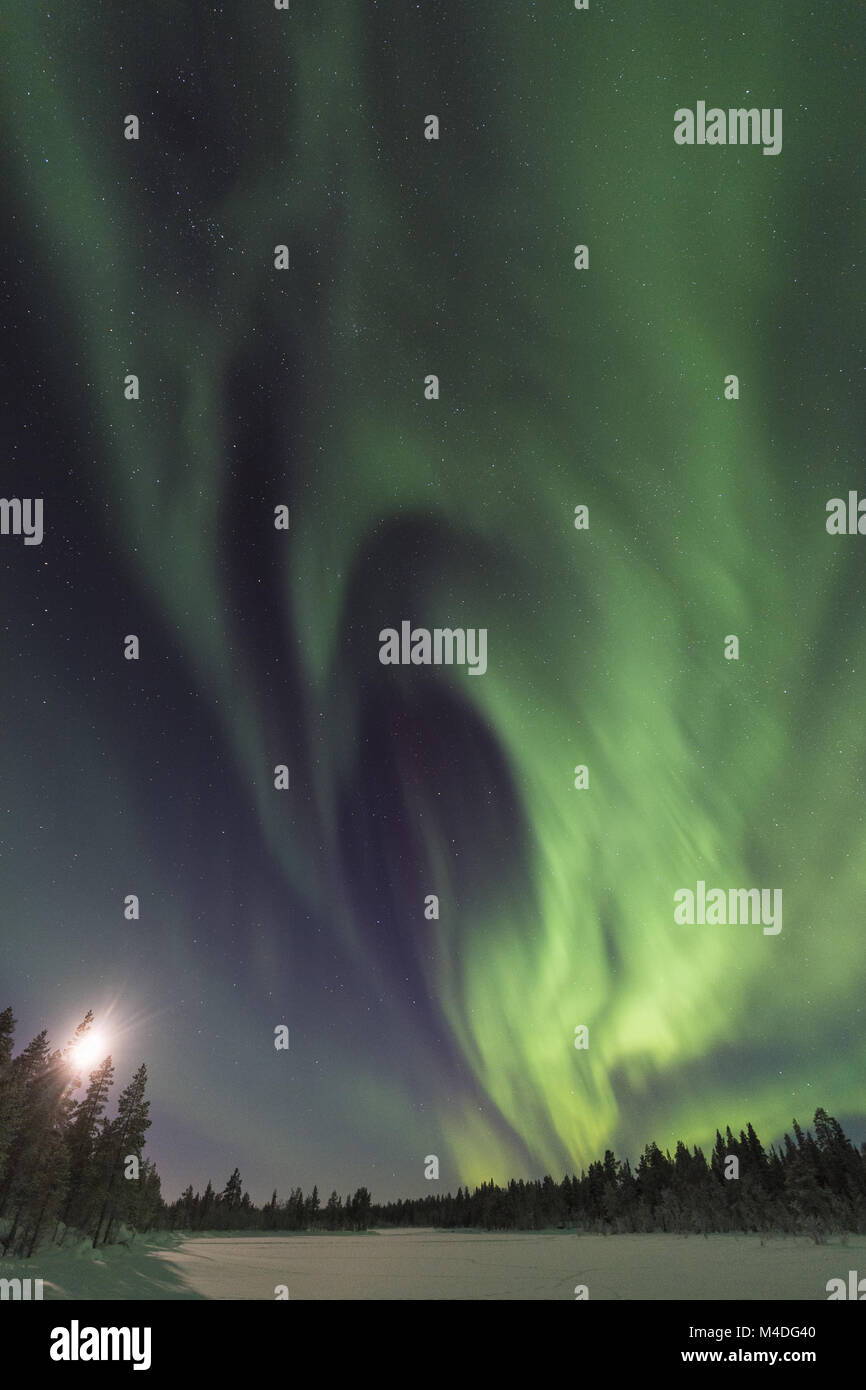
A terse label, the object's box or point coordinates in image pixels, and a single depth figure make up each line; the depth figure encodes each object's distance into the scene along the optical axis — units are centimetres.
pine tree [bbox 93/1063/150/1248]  3706
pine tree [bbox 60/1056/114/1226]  3975
